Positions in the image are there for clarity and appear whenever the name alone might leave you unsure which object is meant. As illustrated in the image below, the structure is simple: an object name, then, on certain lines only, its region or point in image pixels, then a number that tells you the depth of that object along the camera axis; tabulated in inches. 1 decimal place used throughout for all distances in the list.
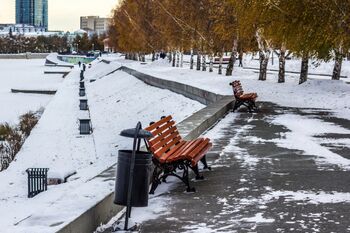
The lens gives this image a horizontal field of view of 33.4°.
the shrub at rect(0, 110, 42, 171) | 921.7
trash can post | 242.2
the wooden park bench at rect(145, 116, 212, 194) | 304.9
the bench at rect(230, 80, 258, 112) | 706.8
